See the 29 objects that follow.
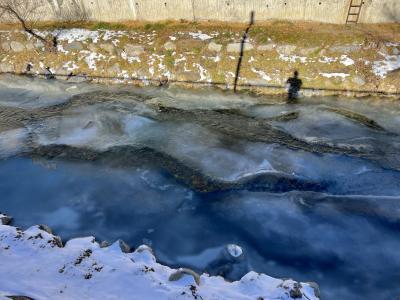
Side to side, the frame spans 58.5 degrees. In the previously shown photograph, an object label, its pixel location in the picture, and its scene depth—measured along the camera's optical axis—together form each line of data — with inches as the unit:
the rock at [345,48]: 558.3
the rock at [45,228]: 366.0
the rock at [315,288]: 294.5
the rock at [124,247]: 338.1
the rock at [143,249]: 337.1
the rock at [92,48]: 654.8
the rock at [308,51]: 569.6
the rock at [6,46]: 692.1
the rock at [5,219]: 379.2
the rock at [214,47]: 605.9
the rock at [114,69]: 631.2
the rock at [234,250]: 342.2
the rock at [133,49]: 633.6
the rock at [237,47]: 596.4
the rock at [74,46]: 663.1
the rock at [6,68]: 682.8
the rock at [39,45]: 677.3
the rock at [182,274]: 302.6
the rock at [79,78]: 644.7
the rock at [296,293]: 285.3
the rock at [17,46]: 685.7
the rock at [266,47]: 587.8
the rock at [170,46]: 624.8
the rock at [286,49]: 577.9
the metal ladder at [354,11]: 575.8
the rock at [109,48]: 643.5
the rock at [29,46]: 681.4
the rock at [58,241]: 345.1
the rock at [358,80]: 538.0
